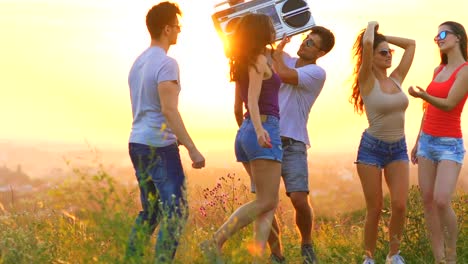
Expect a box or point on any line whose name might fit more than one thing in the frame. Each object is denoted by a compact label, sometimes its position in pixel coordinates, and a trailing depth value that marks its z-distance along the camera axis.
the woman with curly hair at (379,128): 13.28
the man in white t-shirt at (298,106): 13.10
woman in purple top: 11.40
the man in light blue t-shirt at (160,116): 10.93
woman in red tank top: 13.49
